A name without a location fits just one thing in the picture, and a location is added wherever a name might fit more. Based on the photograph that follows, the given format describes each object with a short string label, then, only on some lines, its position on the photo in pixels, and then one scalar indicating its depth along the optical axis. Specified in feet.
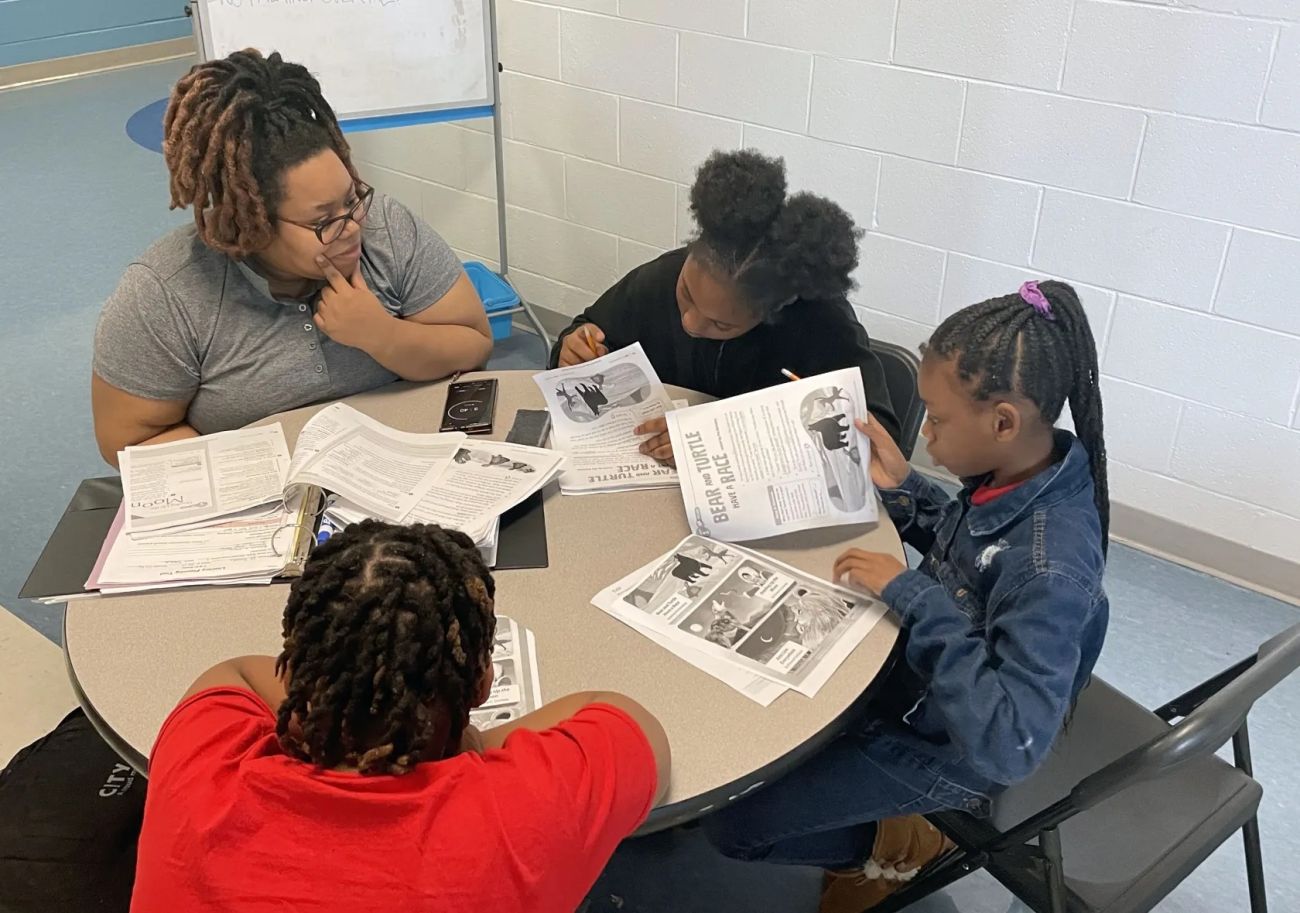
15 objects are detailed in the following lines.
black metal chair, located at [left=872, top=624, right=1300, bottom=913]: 3.65
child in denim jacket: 3.77
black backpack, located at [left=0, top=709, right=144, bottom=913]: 4.00
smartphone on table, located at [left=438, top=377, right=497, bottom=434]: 5.63
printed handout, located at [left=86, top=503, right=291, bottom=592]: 4.42
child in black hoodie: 5.55
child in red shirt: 2.65
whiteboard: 8.59
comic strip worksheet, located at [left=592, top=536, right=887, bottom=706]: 4.00
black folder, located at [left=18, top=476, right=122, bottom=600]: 4.43
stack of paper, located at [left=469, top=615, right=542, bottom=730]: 3.81
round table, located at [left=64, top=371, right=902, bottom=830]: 3.66
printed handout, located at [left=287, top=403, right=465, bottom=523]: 4.81
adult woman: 5.27
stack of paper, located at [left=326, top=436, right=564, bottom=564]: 4.69
